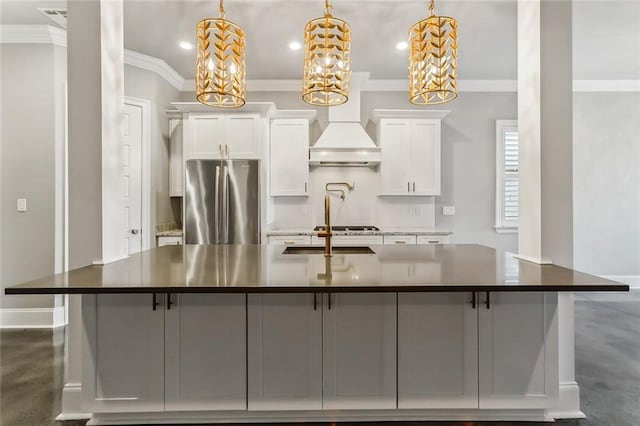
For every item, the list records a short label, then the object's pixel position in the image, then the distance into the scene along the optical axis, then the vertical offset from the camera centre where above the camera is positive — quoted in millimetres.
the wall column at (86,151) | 2002 +342
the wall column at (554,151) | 2008 +331
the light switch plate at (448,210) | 4812 -18
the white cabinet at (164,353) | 1862 -765
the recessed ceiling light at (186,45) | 3669 +1756
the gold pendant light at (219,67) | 1918 +812
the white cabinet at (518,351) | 1896 -773
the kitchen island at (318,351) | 1868 -763
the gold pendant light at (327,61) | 1902 +831
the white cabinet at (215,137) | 4117 +856
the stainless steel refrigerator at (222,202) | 3936 +85
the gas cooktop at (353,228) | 4507 -248
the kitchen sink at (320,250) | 2554 -309
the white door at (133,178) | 3965 +370
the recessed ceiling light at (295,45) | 3660 +1739
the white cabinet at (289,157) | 4395 +660
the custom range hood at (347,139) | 4344 +876
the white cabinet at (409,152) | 4383 +714
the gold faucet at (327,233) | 2168 -150
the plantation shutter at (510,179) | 4797 +407
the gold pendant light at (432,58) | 1959 +881
